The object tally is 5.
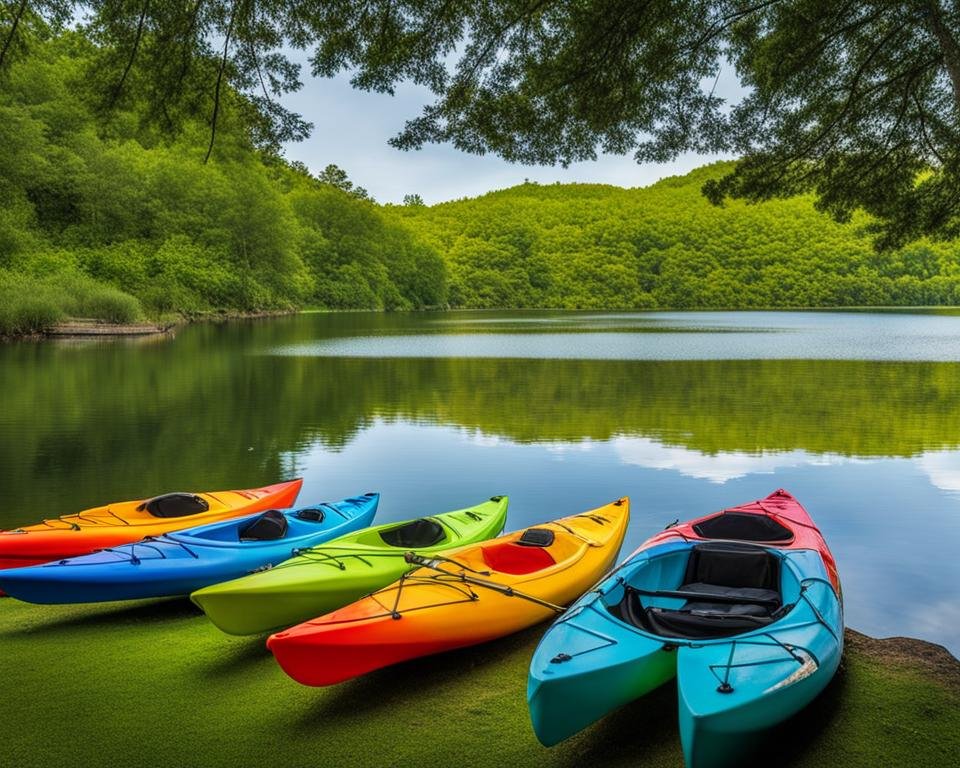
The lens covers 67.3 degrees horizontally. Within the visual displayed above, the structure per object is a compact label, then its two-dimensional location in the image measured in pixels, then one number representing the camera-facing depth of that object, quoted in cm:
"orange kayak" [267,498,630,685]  394
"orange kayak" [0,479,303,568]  577
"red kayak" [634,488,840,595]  548
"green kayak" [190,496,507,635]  456
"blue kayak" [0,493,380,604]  489
